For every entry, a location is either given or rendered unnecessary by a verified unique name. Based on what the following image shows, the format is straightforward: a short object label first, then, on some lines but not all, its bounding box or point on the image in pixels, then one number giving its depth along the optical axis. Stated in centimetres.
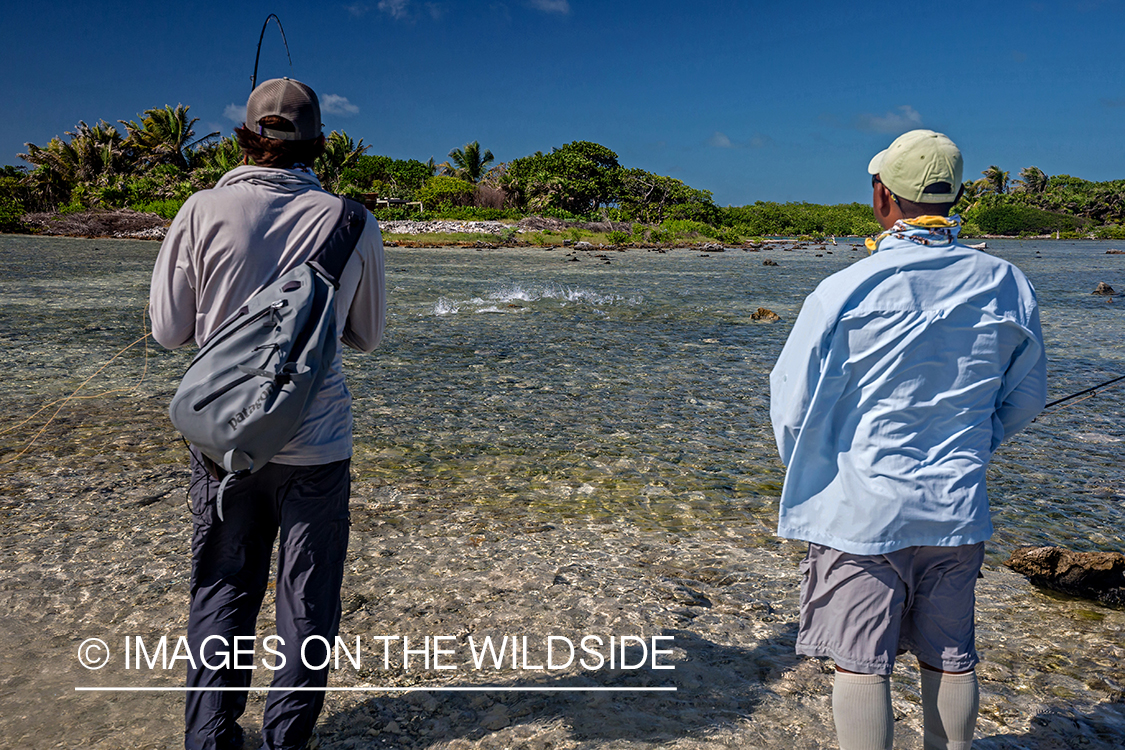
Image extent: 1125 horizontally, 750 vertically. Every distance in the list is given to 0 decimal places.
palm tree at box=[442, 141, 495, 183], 7594
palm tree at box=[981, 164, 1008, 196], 12512
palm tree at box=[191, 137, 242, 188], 5600
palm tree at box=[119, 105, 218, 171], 6406
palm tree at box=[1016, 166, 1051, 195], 13038
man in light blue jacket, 186
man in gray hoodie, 197
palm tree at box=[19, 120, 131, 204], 6197
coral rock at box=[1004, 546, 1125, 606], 381
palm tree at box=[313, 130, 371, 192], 6138
